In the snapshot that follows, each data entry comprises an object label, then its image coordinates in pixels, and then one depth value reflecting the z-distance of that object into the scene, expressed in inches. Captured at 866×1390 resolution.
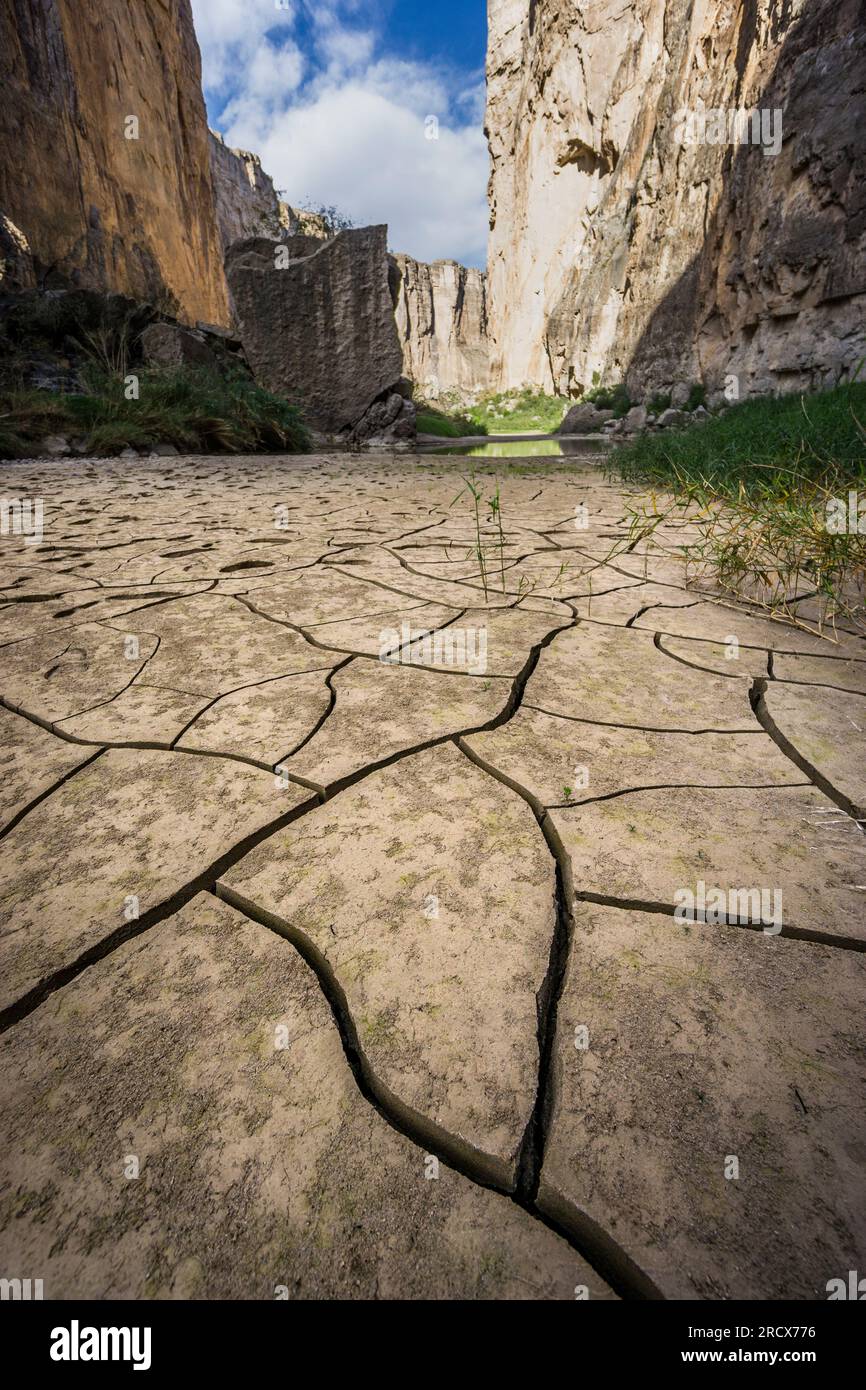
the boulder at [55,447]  207.6
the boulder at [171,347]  273.4
